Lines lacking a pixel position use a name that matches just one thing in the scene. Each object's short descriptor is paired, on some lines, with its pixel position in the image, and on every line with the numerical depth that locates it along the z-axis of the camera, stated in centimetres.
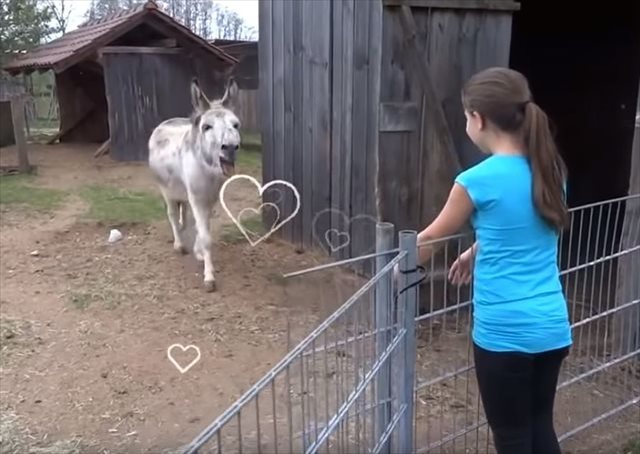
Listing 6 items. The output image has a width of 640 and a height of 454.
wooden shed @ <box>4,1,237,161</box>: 1173
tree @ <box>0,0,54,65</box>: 904
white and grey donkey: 554
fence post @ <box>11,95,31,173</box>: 1072
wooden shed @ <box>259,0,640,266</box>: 507
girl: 219
